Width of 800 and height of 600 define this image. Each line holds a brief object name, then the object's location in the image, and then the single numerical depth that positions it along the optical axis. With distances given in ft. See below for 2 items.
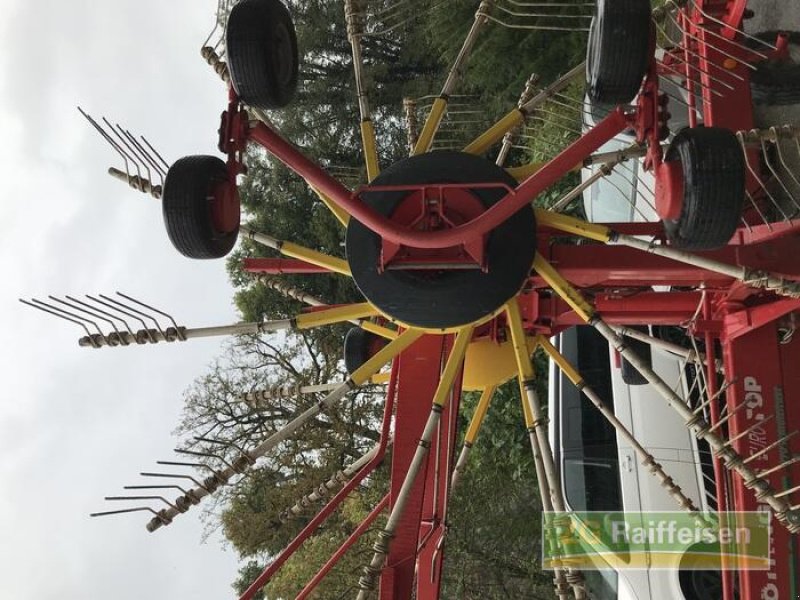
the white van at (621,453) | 16.71
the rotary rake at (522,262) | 7.83
